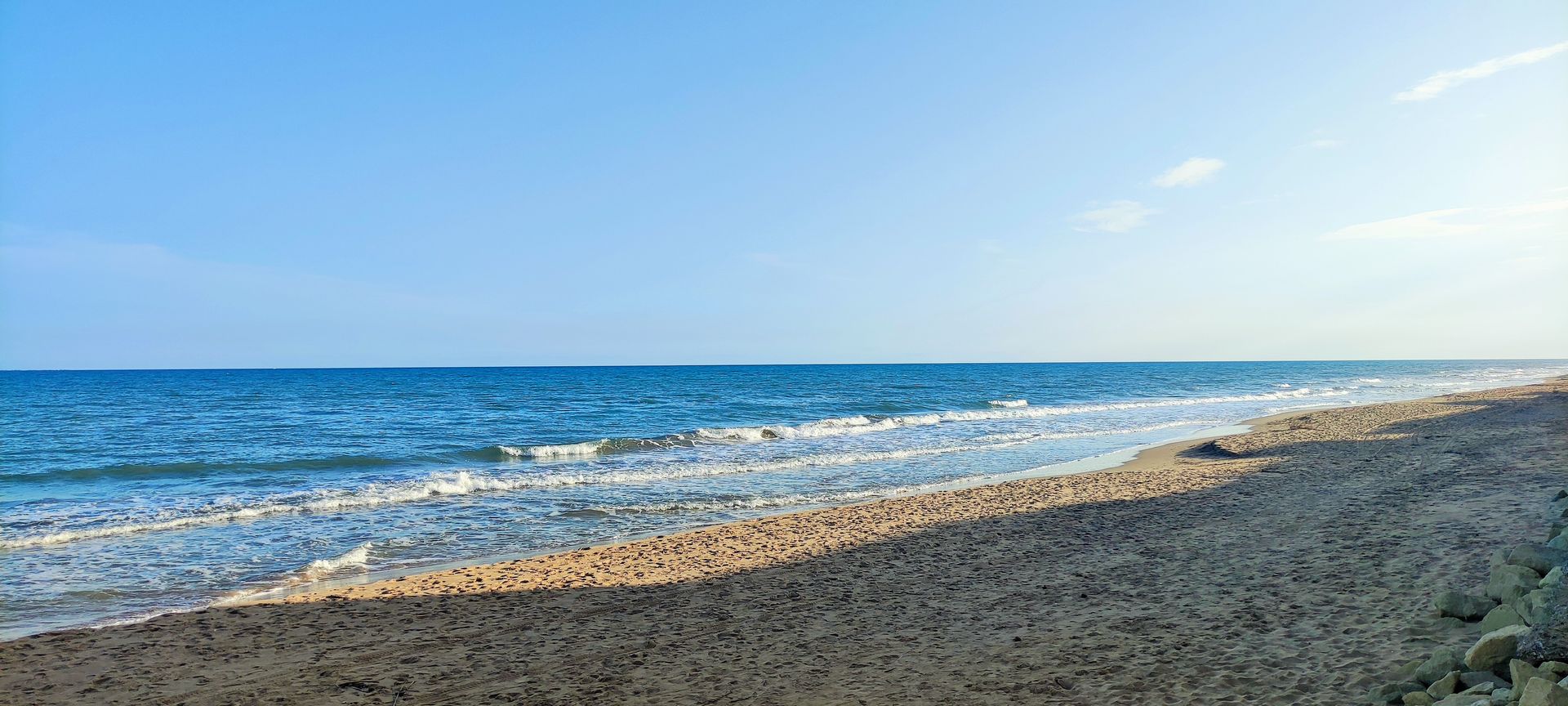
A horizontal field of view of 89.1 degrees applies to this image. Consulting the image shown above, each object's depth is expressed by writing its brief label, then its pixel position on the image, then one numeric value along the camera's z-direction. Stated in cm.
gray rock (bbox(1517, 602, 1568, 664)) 403
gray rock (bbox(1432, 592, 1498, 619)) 576
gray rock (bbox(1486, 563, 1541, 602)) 559
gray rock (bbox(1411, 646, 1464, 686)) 454
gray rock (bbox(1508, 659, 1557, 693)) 385
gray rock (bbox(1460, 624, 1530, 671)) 433
